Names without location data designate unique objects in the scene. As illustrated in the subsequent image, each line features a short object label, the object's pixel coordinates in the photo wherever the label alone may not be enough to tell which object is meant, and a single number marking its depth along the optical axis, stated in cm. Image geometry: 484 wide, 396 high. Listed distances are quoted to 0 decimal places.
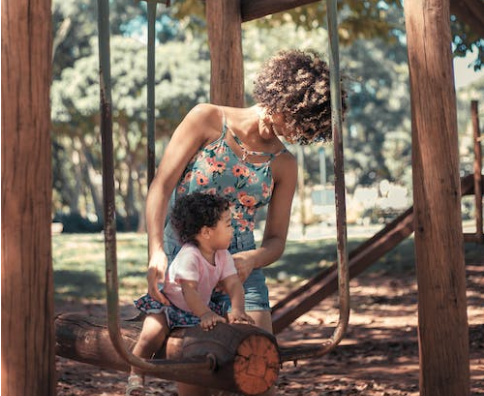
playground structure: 419
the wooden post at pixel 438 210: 419
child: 335
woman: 356
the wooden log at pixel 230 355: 311
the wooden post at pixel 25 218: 304
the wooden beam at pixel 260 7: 516
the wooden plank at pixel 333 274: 700
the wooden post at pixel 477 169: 729
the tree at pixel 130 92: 2566
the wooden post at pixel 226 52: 513
